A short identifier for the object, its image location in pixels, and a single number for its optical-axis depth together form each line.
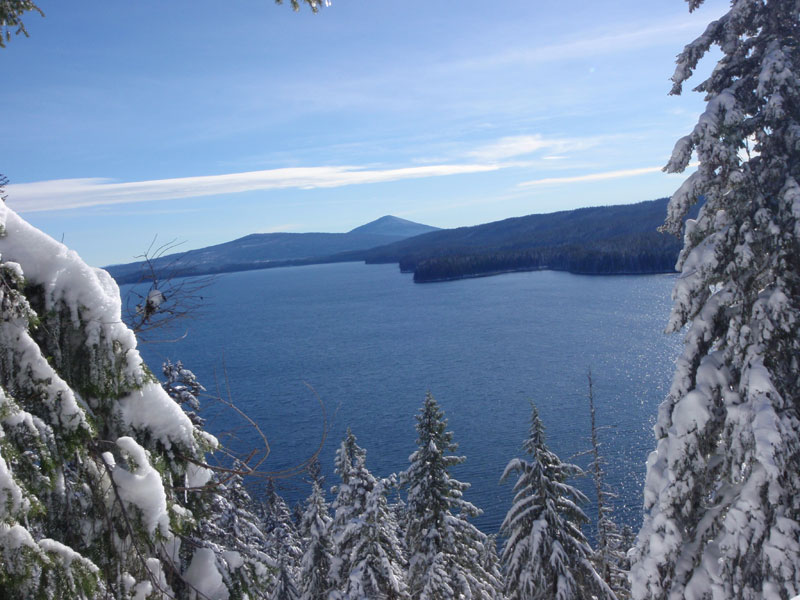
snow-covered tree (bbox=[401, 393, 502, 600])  14.44
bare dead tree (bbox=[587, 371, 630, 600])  16.53
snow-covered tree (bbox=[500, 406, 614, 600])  13.36
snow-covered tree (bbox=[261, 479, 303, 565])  21.57
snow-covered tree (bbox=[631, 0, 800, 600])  6.16
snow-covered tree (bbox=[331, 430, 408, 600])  13.27
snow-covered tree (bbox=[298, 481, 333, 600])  15.22
